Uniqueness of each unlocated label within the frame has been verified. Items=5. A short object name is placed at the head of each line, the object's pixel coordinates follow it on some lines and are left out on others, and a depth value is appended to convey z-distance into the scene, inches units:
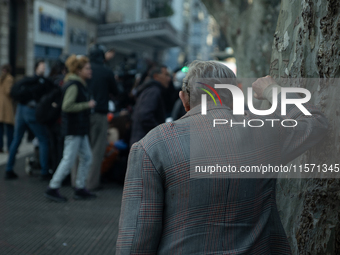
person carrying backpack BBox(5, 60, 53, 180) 262.5
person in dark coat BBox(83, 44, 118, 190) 252.2
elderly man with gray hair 70.0
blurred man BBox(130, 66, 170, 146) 231.5
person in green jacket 222.4
